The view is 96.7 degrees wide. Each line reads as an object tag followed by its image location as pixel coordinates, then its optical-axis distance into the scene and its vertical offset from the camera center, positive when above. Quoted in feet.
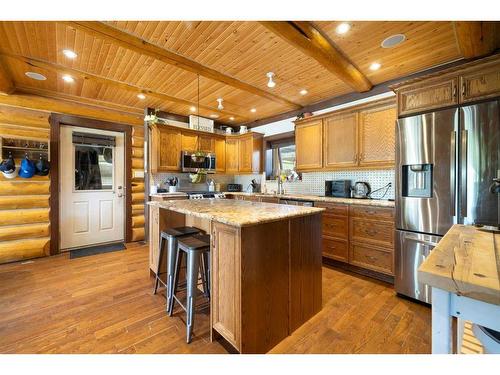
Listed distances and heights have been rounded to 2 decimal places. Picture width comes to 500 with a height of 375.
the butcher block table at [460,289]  2.10 -0.99
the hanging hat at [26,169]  10.81 +0.95
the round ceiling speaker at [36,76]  9.79 +5.07
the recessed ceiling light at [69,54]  8.04 +4.97
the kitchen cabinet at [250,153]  16.51 +2.53
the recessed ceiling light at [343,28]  6.68 +4.87
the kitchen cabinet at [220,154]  17.25 +2.58
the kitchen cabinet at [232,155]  17.44 +2.53
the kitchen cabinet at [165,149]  14.10 +2.50
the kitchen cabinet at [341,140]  10.69 +2.32
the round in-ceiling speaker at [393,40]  7.22 +4.86
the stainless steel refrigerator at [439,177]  6.07 +0.24
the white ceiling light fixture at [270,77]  9.76 +4.94
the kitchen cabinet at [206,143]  16.26 +3.27
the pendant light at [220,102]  13.20 +5.17
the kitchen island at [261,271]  4.79 -2.05
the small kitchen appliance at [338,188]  11.39 -0.10
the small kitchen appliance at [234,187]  18.35 -0.02
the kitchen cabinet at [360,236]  8.62 -2.10
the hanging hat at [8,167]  10.30 +0.99
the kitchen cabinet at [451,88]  6.12 +2.97
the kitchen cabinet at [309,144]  12.18 +2.40
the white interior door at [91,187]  12.57 +0.05
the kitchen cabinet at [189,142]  15.40 +3.22
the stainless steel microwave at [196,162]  15.19 +1.76
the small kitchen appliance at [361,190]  10.90 -0.20
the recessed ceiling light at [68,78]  9.90 +5.08
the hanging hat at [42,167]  11.21 +1.08
